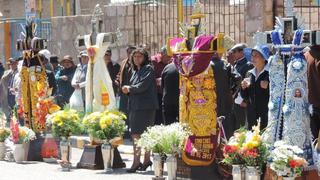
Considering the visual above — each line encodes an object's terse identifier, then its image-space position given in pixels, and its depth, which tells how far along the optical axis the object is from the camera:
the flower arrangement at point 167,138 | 9.73
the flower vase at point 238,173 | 8.52
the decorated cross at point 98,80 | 12.84
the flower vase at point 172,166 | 9.81
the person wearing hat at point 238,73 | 11.20
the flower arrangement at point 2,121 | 14.09
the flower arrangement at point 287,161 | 8.00
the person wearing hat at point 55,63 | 18.11
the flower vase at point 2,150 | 13.91
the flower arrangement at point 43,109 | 13.67
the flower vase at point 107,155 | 12.03
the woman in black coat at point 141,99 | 11.77
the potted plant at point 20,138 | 13.35
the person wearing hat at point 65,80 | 17.17
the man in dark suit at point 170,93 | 10.83
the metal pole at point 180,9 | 16.53
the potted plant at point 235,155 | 8.53
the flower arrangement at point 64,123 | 12.54
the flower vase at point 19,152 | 13.45
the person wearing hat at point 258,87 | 9.36
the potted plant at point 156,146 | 9.91
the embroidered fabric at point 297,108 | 8.45
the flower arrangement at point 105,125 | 11.95
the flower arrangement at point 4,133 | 13.84
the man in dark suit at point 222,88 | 9.83
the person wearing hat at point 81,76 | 15.38
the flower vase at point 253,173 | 8.41
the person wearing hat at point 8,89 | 18.78
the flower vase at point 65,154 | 12.31
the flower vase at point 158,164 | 9.97
